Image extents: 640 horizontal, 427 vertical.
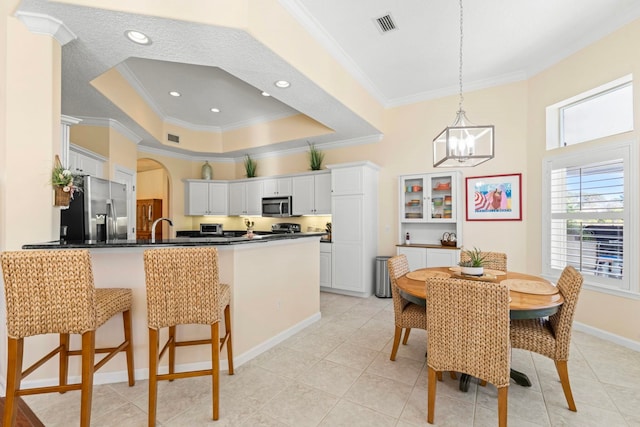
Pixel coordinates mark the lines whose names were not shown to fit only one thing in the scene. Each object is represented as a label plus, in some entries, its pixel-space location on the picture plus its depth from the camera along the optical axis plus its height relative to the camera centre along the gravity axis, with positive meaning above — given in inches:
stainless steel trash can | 185.6 -44.0
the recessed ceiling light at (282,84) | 126.5 +58.8
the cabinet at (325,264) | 200.7 -36.6
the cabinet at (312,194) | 211.6 +14.7
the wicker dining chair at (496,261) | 119.5 -19.8
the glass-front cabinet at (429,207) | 175.5 +4.2
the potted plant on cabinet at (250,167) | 256.4 +41.3
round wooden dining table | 71.0 -23.1
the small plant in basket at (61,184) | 86.1 +8.4
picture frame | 162.2 +9.8
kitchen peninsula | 88.1 -29.1
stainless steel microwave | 230.1 +5.4
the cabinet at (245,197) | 249.0 +13.7
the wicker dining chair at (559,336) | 74.6 -33.3
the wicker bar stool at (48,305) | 62.4 -21.2
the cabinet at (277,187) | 231.3 +21.9
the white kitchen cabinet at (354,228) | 188.4 -10.2
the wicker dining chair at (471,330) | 63.2 -27.1
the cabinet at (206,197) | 253.1 +13.7
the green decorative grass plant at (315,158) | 221.8 +43.1
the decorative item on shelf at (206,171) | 260.1 +37.9
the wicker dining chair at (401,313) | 97.0 -34.6
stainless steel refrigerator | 113.0 -0.7
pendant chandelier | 91.6 +23.8
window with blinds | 117.7 +0.7
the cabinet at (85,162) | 134.8 +25.8
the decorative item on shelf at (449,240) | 177.8 -16.6
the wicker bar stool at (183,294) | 72.0 -21.2
